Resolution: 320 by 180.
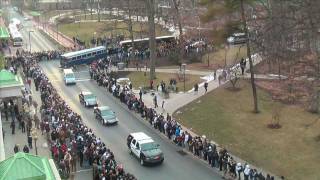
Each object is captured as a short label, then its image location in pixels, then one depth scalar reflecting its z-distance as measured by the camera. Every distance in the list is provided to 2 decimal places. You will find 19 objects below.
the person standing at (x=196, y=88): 48.22
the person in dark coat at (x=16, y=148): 32.16
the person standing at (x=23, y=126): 38.50
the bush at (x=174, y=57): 63.15
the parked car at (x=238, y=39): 67.91
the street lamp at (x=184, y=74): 51.49
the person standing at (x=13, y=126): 37.97
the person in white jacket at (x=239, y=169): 29.22
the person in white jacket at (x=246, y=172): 28.33
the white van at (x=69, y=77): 55.59
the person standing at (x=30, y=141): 34.96
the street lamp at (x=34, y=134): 31.48
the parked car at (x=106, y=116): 41.03
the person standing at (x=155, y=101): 45.62
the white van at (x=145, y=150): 32.06
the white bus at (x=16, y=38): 84.76
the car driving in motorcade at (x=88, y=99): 46.44
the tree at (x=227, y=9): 40.88
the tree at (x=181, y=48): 62.65
